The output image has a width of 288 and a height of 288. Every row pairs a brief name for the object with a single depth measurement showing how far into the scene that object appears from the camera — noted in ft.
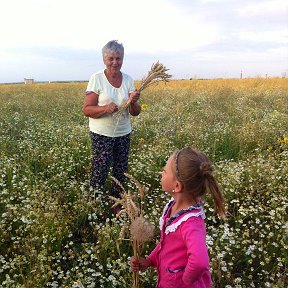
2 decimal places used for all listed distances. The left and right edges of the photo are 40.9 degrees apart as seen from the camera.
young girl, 6.88
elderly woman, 12.78
